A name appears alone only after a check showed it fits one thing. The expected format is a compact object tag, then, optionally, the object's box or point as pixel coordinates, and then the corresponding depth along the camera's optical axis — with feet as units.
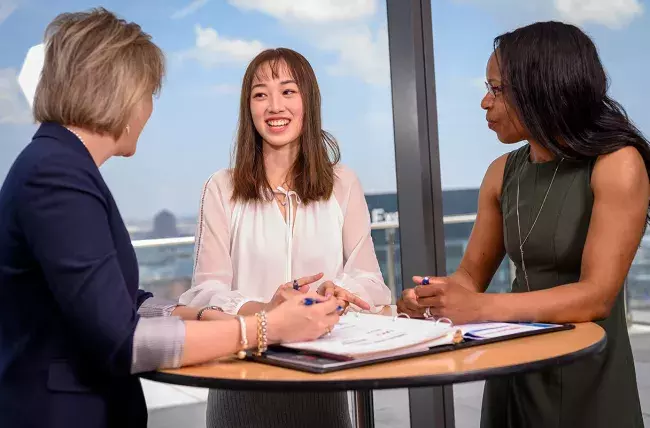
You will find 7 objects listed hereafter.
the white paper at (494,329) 5.34
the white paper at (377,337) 4.81
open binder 4.69
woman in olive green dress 6.07
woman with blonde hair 4.44
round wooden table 4.30
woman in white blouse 6.98
